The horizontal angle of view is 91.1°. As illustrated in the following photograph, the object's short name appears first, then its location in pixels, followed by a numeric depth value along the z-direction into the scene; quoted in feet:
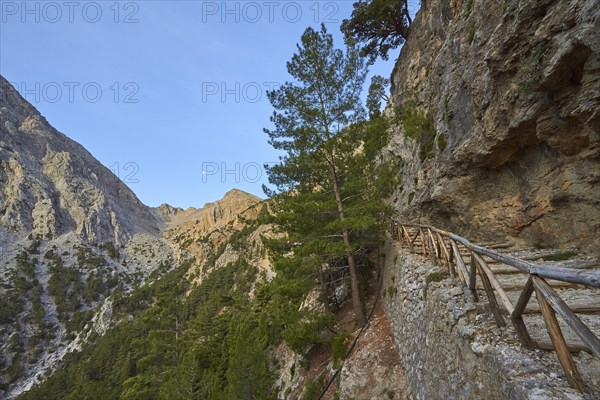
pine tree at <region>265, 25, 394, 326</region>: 41.83
